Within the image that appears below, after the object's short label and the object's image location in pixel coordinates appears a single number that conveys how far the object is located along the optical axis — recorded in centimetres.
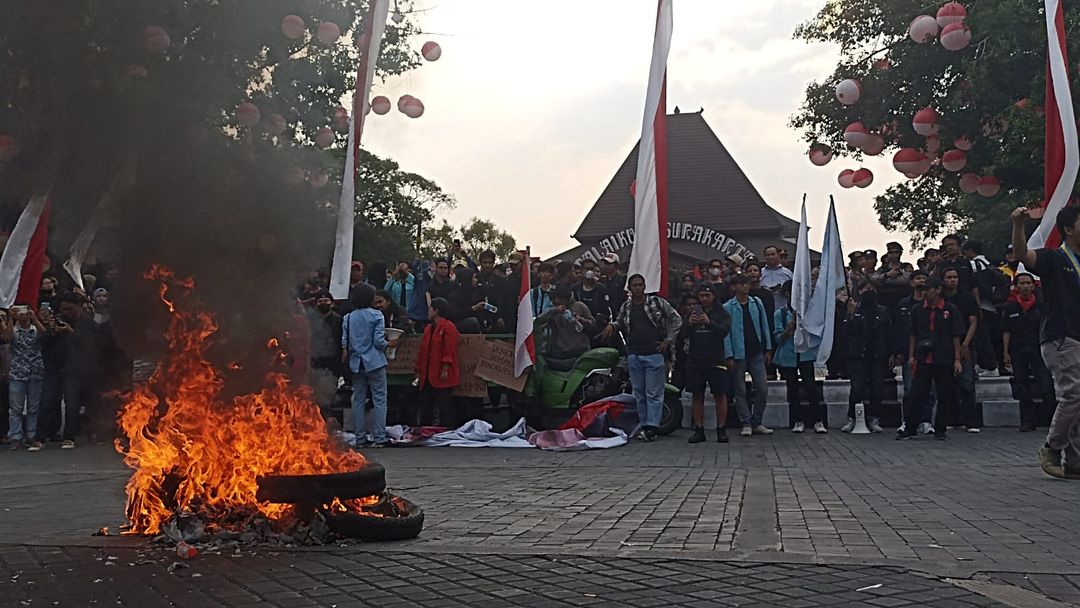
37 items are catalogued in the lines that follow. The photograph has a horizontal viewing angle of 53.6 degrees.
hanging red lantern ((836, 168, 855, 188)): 1759
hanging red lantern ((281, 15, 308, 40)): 688
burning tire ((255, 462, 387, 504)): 585
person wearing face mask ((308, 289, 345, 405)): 1143
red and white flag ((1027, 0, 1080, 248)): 1066
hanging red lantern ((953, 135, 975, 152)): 1800
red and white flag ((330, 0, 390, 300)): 923
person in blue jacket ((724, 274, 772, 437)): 1304
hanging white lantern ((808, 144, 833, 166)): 1881
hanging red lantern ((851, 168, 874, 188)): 1742
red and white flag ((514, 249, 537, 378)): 1338
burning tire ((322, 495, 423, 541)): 589
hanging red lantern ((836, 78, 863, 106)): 1673
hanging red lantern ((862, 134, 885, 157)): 1773
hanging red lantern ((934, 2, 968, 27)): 1487
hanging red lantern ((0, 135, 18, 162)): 698
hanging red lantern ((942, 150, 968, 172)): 1667
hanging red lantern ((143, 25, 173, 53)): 652
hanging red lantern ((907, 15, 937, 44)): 1527
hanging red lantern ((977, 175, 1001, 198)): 1652
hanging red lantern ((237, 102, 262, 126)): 681
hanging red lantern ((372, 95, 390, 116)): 1038
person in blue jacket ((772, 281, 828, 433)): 1349
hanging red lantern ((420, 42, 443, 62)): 860
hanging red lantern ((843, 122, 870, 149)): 1722
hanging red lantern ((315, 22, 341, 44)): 789
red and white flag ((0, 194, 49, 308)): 783
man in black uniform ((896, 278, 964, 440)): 1201
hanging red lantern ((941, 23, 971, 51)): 1470
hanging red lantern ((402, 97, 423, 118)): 989
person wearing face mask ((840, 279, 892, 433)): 1316
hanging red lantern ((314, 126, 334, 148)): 830
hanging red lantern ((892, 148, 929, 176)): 1653
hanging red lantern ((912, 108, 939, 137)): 1603
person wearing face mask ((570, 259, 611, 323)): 1478
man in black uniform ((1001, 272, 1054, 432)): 1292
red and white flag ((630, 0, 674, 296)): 1194
